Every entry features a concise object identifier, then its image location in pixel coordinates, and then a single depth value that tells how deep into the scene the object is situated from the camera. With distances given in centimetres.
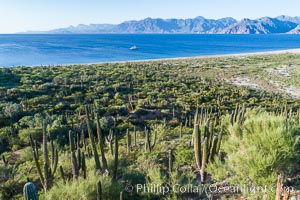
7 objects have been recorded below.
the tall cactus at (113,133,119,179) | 1179
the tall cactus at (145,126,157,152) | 1563
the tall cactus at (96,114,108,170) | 1130
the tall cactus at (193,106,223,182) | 1141
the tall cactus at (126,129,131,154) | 1576
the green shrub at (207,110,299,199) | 967
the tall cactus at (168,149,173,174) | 1155
